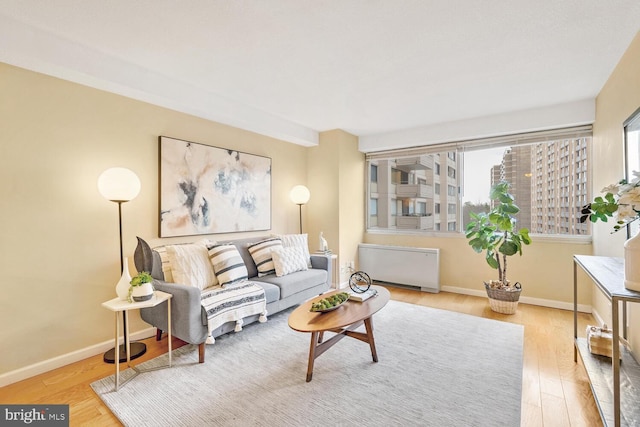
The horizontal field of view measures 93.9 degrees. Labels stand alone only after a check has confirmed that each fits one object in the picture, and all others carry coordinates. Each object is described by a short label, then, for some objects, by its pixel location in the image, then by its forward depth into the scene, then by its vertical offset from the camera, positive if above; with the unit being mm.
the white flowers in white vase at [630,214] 1449 -8
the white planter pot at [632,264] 1449 -255
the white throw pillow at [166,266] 2734 -507
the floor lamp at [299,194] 4449 +257
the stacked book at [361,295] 2584 -745
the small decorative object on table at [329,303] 2310 -733
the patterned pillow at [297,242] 3898 -410
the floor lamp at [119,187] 2379 +188
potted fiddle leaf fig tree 3520 -359
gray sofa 2354 -809
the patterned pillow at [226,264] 2990 -545
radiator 4444 -833
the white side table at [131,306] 2110 -689
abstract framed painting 3108 +253
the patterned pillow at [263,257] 3480 -537
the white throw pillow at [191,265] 2713 -512
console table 1426 -1003
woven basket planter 3494 -1033
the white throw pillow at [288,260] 3439 -585
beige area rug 1792 -1222
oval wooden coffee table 2070 -787
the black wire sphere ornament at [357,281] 2764 -696
